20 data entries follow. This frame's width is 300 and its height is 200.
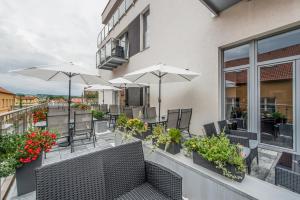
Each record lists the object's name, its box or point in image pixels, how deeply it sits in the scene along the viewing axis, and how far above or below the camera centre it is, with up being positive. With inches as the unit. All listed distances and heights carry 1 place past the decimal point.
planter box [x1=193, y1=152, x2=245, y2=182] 67.2 -31.2
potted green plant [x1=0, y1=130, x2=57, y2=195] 90.4 -33.7
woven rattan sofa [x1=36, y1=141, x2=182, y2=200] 52.2 -31.2
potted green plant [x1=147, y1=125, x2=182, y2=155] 96.7 -25.0
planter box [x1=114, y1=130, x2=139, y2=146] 129.1 -33.7
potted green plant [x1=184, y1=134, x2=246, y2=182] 67.7 -26.1
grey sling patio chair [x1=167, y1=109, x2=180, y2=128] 159.3 -18.1
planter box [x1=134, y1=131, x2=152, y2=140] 129.4 -28.6
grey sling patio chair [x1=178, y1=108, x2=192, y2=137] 176.7 -21.2
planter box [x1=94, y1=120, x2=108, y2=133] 261.3 -43.9
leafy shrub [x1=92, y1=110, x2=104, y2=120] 298.7 -27.0
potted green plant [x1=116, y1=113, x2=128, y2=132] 149.0 -21.5
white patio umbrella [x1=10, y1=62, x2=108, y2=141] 166.6 +33.1
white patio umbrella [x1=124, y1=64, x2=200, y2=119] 174.1 +34.2
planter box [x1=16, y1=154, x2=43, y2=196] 94.5 -48.7
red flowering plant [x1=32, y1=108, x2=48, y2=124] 201.4 -21.7
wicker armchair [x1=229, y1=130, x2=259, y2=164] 111.0 -32.7
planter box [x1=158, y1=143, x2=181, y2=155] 96.1 -29.8
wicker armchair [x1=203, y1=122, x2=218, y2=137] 126.4 -23.4
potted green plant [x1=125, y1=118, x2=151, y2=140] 127.8 -22.7
